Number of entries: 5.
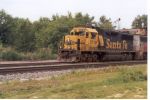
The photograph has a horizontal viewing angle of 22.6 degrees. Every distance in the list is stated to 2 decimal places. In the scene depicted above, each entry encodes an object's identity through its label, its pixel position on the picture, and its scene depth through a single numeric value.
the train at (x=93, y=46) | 27.67
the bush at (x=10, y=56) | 30.92
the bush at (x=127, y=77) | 12.66
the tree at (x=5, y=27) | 60.14
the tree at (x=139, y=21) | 88.29
